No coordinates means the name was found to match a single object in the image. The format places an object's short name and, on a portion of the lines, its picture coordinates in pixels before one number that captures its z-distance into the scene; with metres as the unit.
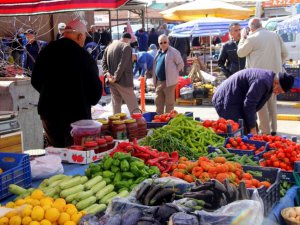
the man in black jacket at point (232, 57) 10.44
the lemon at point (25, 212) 2.78
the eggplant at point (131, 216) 2.70
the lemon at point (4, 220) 2.72
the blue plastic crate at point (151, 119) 5.76
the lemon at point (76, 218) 2.82
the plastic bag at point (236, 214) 2.63
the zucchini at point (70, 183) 3.23
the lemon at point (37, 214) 2.76
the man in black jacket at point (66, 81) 5.16
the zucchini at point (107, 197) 3.17
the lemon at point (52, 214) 2.77
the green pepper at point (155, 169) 3.65
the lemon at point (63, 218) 2.80
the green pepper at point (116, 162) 3.62
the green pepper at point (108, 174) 3.51
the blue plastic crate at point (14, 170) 3.41
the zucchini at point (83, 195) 3.12
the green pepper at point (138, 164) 3.59
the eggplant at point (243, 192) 2.94
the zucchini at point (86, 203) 3.04
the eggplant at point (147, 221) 2.66
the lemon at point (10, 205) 3.00
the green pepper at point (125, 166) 3.56
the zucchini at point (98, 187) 3.27
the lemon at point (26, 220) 2.74
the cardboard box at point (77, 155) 4.26
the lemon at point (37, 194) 3.06
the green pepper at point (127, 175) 3.51
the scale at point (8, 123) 4.43
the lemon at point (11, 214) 2.78
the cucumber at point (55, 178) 3.51
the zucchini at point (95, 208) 3.00
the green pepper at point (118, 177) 3.48
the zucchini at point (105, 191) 3.21
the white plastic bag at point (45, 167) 3.84
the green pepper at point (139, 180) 3.47
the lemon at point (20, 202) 2.96
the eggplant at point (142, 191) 3.05
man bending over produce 5.60
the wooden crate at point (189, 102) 12.93
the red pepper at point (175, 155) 4.21
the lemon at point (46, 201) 2.90
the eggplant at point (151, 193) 2.97
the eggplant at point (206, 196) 2.86
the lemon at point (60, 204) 2.89
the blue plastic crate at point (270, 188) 3.26
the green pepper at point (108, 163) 3.62
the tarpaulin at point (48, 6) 4.67
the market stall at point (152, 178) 2.79
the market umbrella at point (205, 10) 13.48
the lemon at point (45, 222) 2.72
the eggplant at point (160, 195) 2.95
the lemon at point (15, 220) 2.72
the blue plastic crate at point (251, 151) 4.47
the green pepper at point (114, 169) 3.58
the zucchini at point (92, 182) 3.32
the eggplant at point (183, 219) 2.55
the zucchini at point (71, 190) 3.14
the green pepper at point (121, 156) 3.67
